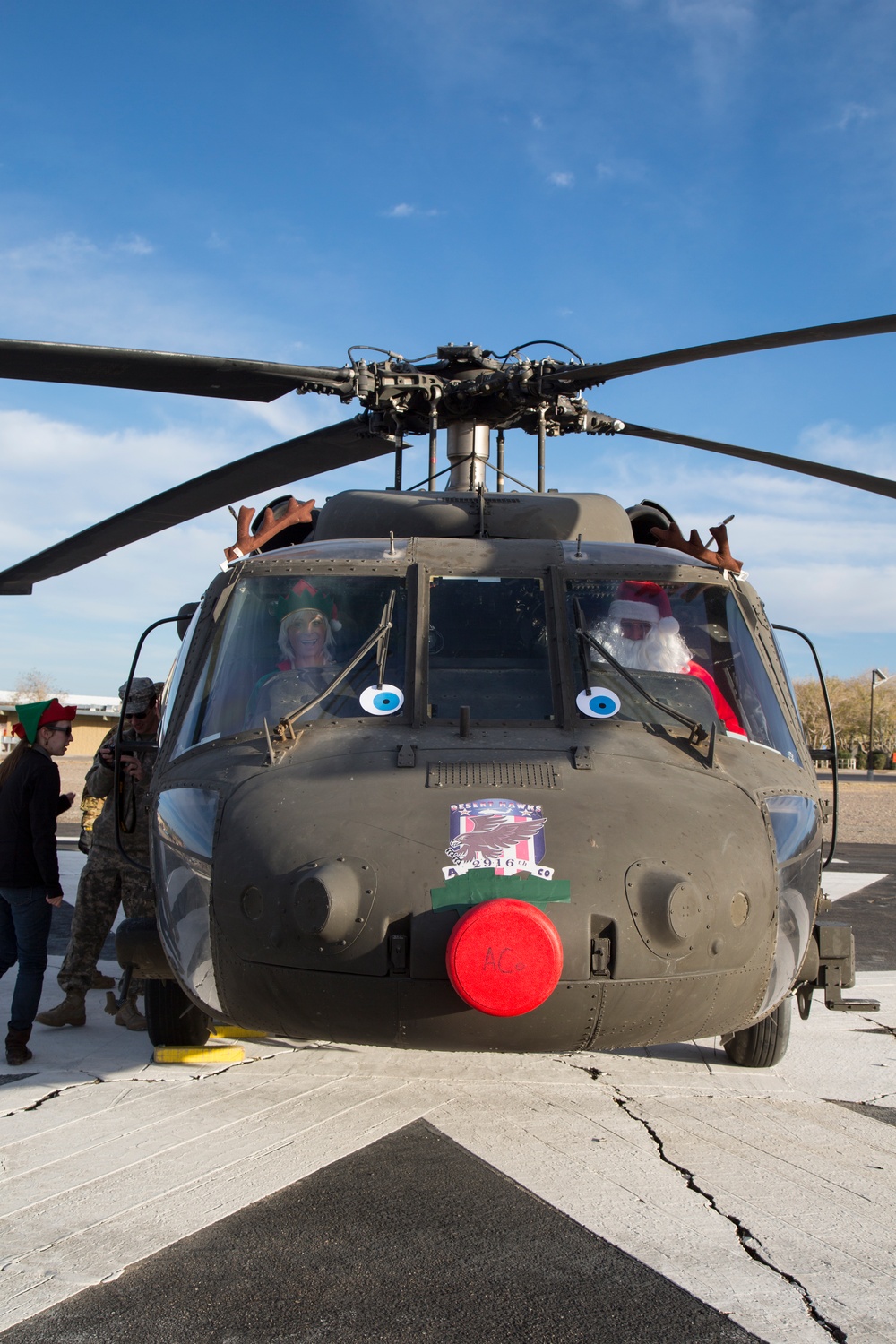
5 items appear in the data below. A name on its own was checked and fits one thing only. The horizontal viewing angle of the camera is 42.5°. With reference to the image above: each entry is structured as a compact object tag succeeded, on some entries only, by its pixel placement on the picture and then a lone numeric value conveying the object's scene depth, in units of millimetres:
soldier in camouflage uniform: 5969
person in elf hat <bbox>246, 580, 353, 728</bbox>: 4445
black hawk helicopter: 3311
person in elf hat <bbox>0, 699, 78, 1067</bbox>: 5320
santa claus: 4680
